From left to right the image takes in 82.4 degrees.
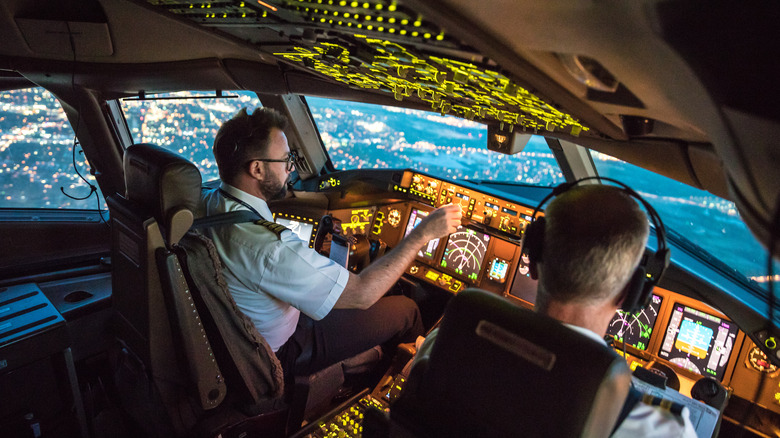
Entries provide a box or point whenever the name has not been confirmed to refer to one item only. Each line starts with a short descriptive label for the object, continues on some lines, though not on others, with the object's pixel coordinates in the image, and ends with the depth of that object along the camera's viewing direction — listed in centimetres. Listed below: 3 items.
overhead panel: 88
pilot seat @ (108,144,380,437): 152
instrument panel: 182
